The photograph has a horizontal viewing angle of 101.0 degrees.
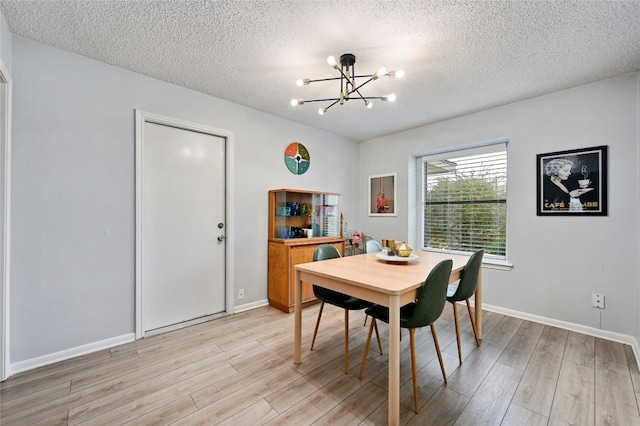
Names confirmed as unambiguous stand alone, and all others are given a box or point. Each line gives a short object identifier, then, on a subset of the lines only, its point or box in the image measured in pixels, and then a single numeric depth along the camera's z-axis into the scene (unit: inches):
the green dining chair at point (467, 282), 81.4
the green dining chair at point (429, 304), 62.8
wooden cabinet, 124.0
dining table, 57.5
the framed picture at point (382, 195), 165.0
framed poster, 98.7
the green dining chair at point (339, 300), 82.7
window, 129.5
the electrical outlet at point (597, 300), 98.2
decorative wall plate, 142.8
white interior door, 101.0
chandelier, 69.7
